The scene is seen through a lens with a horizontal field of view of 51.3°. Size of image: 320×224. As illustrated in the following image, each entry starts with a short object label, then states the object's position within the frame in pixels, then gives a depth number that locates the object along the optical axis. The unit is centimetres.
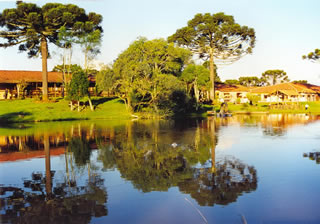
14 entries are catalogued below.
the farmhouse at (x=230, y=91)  7200
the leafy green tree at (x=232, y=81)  9806
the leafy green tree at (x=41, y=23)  4050
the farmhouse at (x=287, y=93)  6662
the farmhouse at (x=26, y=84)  4947
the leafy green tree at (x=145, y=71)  3659
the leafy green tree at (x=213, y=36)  5422
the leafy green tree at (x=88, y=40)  4288
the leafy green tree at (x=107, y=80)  3784
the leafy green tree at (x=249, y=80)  9581
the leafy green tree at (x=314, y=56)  5848
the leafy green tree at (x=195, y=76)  4575
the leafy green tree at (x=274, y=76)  9362
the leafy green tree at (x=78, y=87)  3887
